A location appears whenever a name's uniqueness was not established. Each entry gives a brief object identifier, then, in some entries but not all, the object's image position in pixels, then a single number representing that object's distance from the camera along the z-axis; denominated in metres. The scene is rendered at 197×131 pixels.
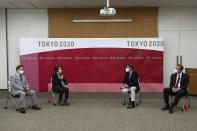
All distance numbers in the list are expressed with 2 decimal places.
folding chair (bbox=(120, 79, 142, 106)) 8.55
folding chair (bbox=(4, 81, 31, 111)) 7.66
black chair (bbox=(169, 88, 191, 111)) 7.49
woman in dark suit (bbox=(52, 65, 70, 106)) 8.09
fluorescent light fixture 10.59
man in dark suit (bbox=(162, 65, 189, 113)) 7.38
